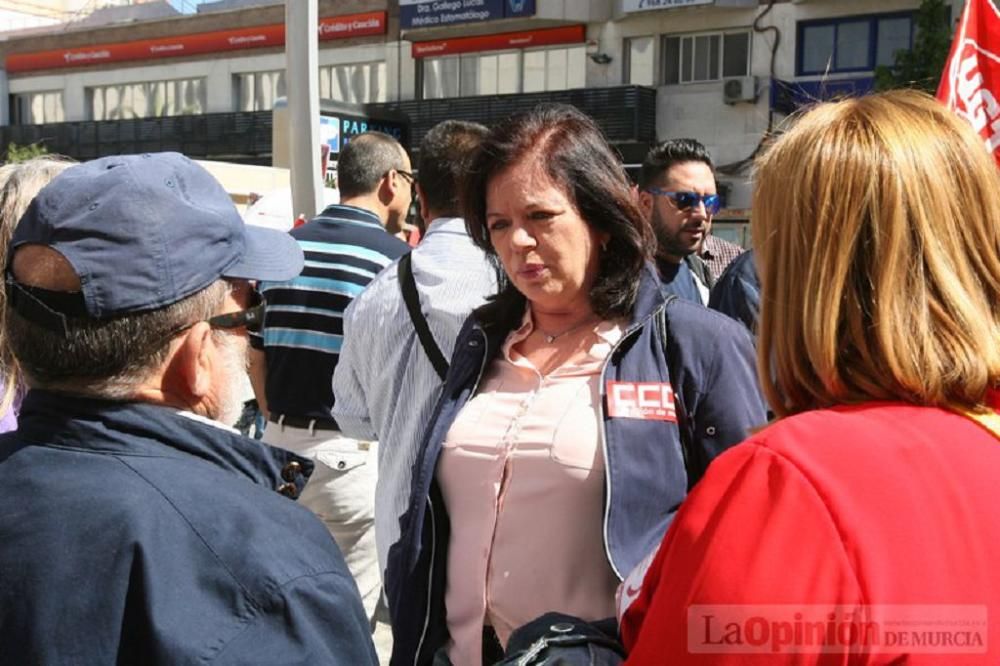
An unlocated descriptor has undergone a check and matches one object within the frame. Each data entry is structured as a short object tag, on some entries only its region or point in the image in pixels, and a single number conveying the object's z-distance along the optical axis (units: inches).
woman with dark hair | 93.4
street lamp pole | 281.7
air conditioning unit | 1010.7
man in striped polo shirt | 175.2
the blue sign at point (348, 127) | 362.5
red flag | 186.5
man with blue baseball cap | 58.6
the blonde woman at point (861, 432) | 50.2
